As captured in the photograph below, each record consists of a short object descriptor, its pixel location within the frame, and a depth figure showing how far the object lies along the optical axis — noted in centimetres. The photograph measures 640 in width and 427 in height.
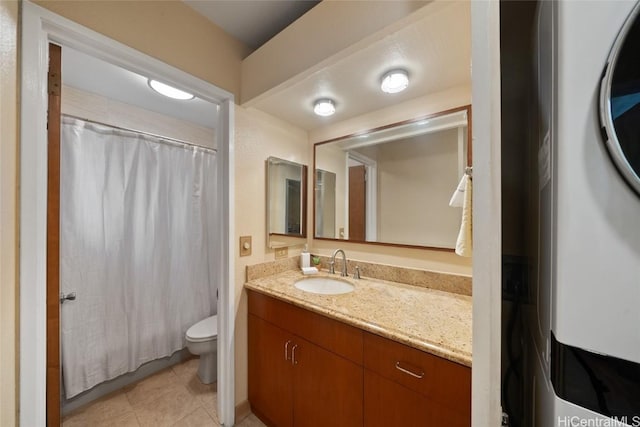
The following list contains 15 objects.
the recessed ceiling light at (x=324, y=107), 153
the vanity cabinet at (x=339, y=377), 78
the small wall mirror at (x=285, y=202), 172
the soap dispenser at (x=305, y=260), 182
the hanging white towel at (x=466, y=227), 99
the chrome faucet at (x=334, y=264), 169
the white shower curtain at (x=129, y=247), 159
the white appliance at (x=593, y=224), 34
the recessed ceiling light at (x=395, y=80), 121
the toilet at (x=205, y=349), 182
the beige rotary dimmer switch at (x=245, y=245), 151
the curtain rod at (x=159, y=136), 165
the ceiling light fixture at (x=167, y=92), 161
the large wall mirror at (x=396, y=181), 135
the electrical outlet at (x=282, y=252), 175
